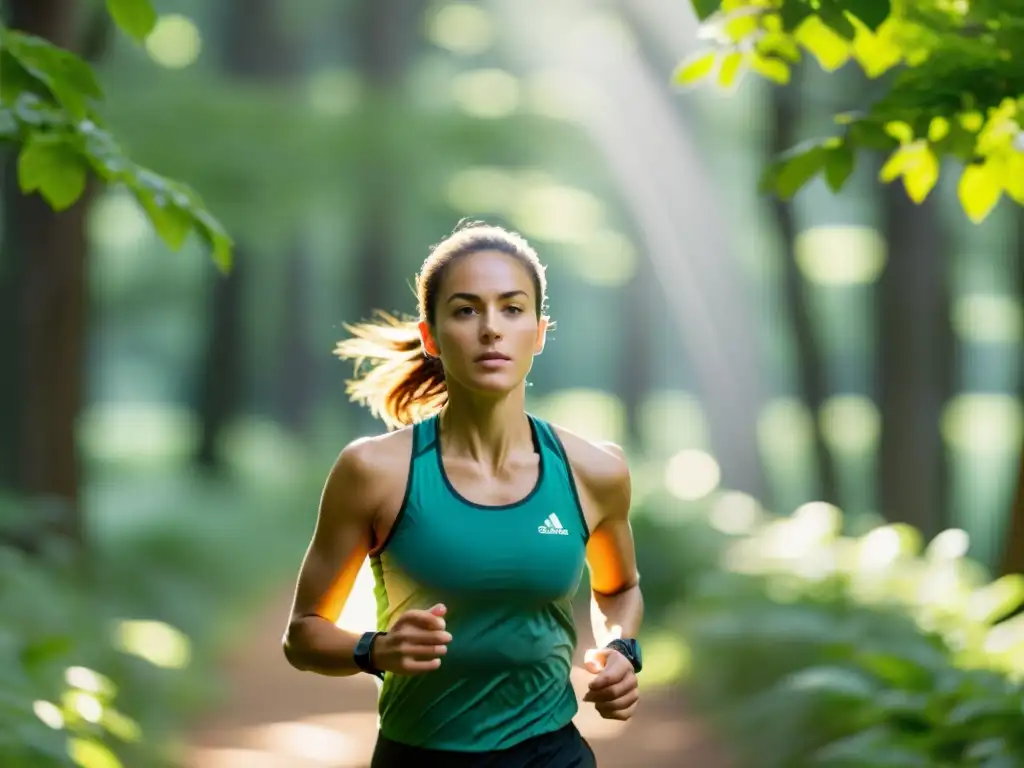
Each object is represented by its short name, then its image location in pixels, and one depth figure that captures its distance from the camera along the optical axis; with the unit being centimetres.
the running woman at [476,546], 602
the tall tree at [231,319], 4066
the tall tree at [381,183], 3672
